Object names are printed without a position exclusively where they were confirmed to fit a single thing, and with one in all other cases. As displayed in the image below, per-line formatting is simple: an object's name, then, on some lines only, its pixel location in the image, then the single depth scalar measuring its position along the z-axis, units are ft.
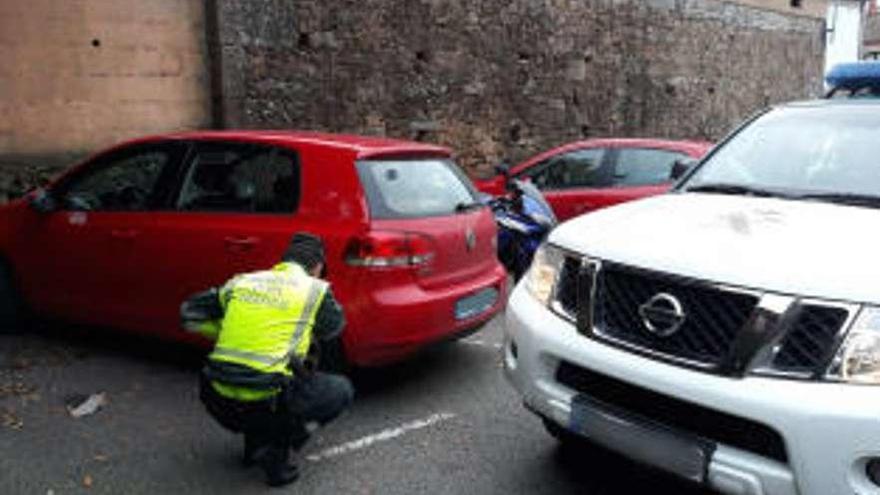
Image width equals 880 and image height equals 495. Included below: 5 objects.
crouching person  12.23
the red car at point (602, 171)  27.63
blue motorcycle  25.66
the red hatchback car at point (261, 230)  15.65
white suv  8.75
